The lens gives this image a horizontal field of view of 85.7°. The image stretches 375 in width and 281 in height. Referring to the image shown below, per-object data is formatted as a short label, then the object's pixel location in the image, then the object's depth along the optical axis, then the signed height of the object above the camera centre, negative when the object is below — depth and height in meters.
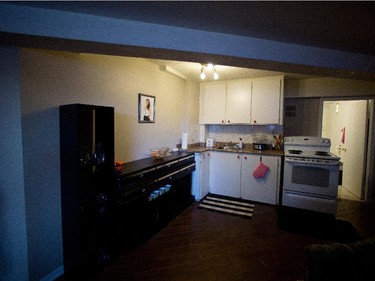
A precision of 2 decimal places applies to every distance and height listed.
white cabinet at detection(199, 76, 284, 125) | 3.74 +0.55
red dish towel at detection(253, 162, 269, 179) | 3.51 -0.71
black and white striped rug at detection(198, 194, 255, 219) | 3.27 -1.33
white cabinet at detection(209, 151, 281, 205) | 3.53 -0.88
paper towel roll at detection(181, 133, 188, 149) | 3.84 -0.22
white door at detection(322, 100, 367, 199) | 3.90 -0.08
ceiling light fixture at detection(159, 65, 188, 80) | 3.24 +0.97
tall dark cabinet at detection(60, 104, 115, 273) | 1.79 -0.55
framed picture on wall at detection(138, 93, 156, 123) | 2.92 +0.29
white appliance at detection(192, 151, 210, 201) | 3.65 -0.87
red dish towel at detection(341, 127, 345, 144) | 4.65 -0.09
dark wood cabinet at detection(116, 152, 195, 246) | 2.20 -0.86
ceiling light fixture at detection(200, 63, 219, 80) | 3.15 +0.98
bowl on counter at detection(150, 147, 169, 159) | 2.93 -0.37
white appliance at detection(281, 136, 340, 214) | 3.11 -0.73
